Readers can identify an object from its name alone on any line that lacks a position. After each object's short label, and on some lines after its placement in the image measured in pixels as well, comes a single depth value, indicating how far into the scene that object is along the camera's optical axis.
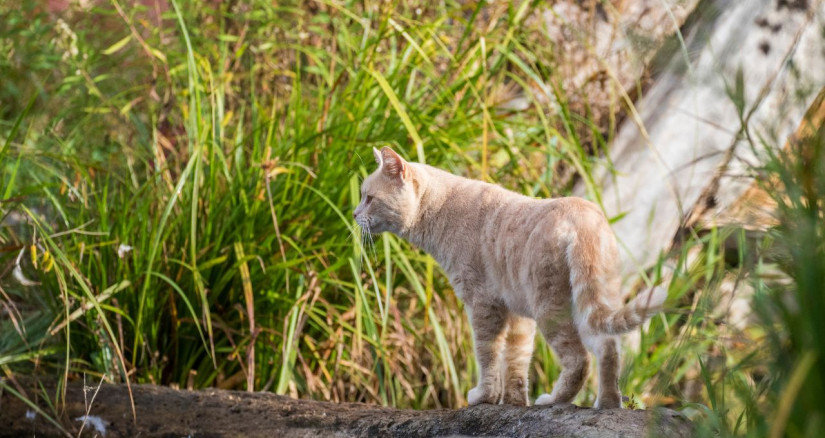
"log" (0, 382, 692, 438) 5.97
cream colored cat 6.01
